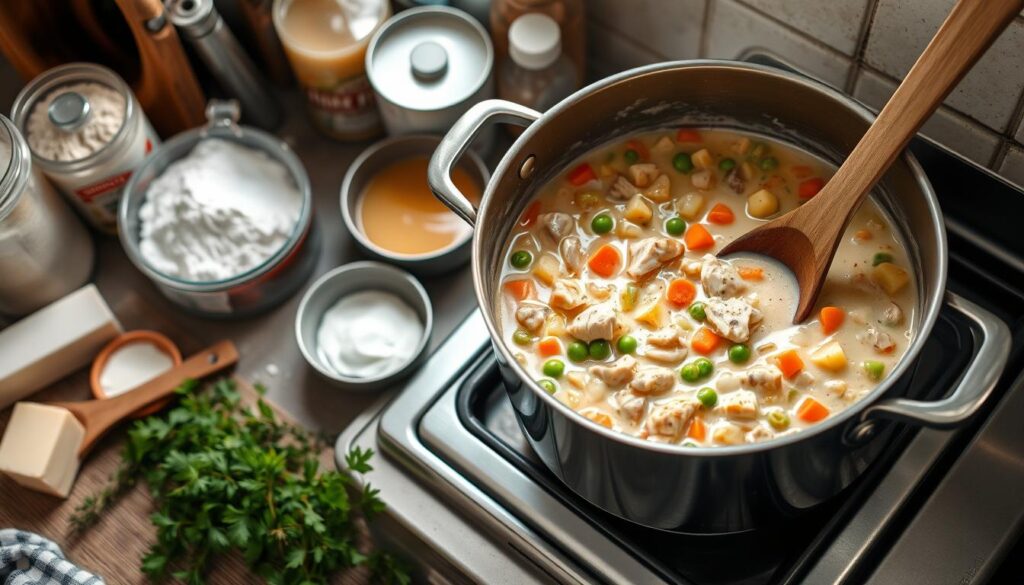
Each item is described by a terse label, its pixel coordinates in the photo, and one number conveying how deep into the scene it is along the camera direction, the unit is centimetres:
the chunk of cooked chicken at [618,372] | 93
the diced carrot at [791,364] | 92
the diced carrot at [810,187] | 104
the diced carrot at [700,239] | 101
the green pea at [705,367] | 93
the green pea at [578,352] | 96
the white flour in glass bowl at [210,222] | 125
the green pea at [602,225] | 104
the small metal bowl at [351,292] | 118
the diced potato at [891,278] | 95
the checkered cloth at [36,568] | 105
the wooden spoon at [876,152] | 78
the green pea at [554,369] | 95
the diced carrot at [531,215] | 107
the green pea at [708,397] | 91
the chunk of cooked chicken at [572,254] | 102
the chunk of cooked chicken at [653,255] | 99
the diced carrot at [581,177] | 108
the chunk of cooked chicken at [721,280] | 96
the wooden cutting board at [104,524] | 112
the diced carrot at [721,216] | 103
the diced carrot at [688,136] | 108
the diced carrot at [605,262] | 102
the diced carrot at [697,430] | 90
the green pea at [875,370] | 91
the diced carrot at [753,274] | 97
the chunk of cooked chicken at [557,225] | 104
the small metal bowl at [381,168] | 122
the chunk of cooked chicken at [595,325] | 94
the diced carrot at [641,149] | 109
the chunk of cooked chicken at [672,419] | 89
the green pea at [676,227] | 103
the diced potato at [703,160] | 106
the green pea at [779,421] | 90
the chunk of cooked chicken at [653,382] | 92
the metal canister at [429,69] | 125
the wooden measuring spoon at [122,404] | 120
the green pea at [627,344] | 95
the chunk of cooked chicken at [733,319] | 92
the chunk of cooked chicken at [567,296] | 99
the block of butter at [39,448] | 113
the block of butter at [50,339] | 121
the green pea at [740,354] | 92
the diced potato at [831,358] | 91
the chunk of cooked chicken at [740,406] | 90
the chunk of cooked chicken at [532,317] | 98
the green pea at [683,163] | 107
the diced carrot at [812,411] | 90
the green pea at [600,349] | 96
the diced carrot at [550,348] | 98
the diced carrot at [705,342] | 94
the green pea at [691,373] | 93
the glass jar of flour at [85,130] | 122
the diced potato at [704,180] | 105
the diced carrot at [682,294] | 98
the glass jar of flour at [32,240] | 113
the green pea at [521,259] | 104
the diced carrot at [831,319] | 93
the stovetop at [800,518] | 90
